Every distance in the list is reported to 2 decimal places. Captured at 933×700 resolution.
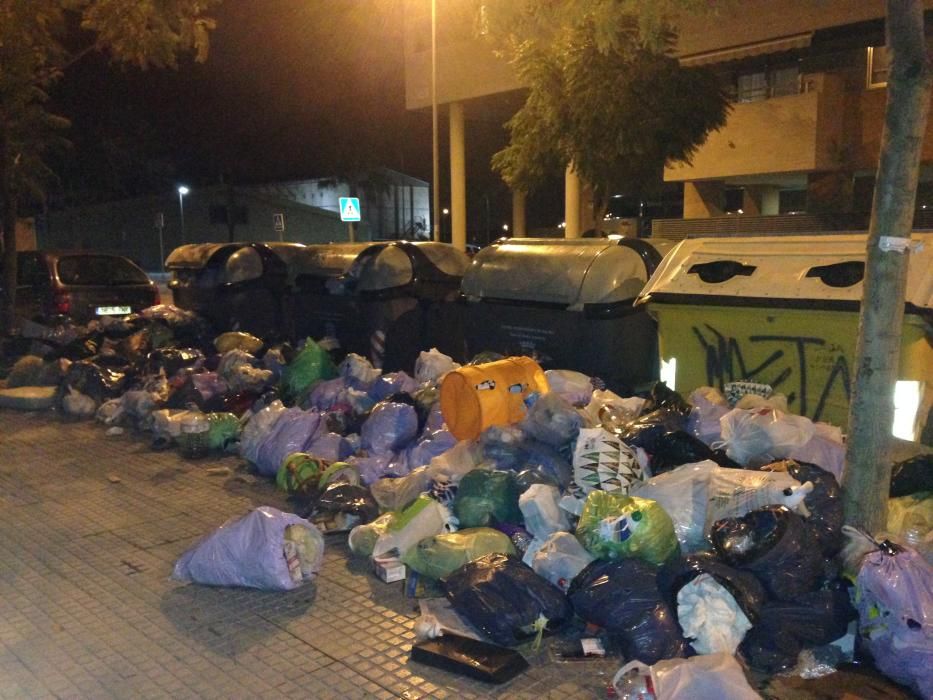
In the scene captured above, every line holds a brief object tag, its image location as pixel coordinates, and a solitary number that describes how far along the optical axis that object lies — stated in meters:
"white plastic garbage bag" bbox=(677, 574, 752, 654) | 3.48
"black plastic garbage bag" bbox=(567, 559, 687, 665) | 3.51
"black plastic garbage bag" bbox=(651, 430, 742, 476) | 4.78
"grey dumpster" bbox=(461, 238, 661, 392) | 6.86
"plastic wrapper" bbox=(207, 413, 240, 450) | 7.08
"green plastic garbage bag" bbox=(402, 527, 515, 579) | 4.29
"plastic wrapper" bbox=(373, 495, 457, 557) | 4.57
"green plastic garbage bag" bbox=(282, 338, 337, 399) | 7.81
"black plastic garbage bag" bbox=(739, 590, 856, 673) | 3.55
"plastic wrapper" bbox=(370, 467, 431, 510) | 5.09
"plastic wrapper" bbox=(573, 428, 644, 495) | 4.52
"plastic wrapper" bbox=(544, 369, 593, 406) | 6.09
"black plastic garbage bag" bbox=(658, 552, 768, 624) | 3.52
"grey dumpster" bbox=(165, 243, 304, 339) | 10.87
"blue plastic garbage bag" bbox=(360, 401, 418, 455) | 6.18
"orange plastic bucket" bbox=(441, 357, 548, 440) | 5.48
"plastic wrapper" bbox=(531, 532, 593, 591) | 3.99
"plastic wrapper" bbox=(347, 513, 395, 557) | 4.76
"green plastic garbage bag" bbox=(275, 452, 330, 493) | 5.69
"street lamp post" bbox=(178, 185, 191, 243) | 38.38
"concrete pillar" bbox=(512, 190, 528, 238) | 24.30
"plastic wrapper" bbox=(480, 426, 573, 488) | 4.86
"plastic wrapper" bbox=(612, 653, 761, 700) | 3.07
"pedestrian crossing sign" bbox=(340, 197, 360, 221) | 15.75
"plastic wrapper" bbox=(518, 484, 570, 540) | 4.38
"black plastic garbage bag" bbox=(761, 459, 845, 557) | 3.96
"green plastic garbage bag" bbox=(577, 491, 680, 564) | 3.94
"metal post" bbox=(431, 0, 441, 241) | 18.24
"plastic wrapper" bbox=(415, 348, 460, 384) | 7.20
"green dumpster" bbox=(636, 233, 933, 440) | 5.00
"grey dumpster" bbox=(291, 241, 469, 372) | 9.01
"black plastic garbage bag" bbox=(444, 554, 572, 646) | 3.74
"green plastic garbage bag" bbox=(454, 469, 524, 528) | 4.65
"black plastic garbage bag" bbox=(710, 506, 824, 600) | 3.64
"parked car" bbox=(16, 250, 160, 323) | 11.66
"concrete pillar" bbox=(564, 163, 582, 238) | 18.22
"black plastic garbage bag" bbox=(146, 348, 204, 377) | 8.73
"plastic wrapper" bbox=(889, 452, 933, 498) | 4.39
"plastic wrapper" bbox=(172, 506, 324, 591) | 4.30
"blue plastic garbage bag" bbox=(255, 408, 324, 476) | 6.25
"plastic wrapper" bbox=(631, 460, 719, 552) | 4.20
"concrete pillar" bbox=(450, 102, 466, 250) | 20.97
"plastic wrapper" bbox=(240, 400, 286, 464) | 6.46
